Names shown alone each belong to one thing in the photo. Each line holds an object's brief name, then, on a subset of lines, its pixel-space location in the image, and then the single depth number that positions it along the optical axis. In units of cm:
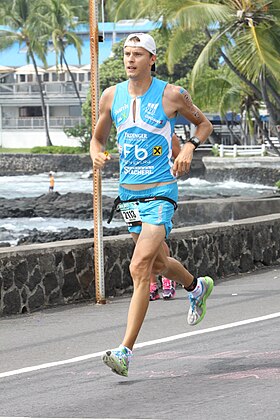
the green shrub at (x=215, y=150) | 7138
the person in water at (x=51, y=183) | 5883
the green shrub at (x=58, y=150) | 8094
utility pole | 1147
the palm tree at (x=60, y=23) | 8288
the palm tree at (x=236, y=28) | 3131
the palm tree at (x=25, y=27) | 8456
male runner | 765
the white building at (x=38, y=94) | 9144
